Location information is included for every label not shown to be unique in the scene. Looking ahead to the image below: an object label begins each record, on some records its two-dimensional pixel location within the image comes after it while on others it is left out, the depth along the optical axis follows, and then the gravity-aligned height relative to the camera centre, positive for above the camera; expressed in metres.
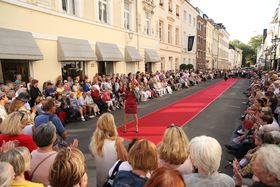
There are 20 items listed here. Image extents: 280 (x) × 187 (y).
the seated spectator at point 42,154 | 3.12 -1.09
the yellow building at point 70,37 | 11.27 +1.59
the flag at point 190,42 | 39.19 +3.36
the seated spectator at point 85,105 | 11.71 -1.75
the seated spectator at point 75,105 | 11.18 -1.68
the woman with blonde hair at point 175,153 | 3.20 -1.08
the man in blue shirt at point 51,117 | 4.95 -0.95
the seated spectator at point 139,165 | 2.55 -0.99
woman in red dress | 9.27 -1.31
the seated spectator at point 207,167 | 2.66 -1.05
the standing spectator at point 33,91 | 10.34 -0.99
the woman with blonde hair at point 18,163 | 2.59 -0.97
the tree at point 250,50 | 118.94 +6.56
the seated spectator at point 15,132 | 3.76 -0.96
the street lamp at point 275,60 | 29.25 +0.40
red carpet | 8.96 -2.31
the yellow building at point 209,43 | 56.84 +4.76
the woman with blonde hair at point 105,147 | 3.60 -1.13
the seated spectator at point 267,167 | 2.44 -0.97
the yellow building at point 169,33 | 30.22 +4.01
